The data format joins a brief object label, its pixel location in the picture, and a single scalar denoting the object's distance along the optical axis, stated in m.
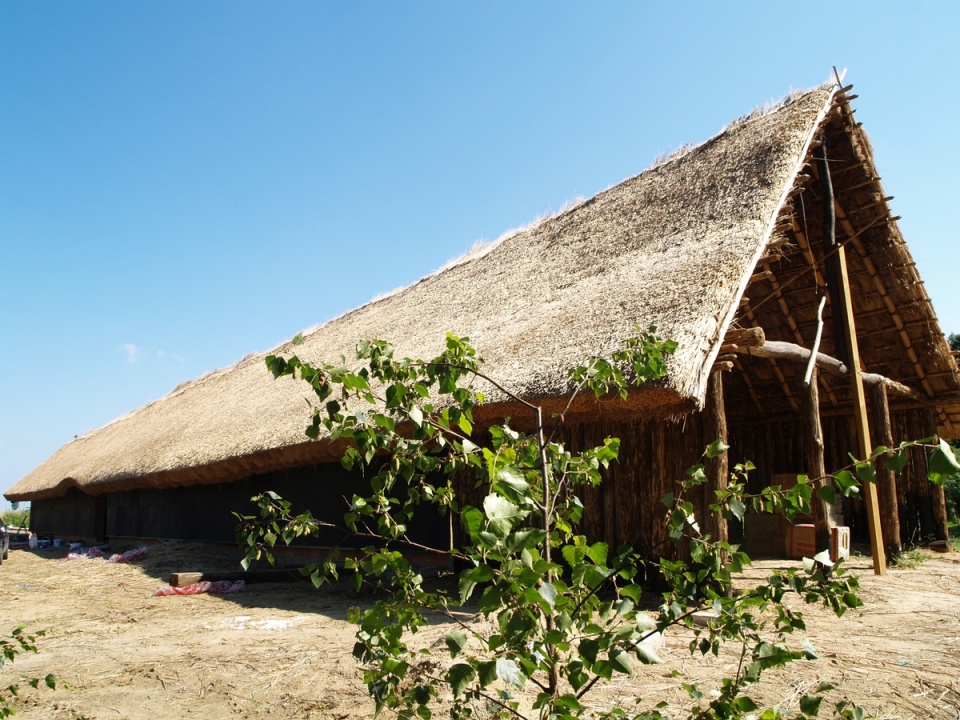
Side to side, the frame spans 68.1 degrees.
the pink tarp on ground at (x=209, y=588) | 6.47
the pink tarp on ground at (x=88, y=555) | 10.19
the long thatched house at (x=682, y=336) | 5.02
